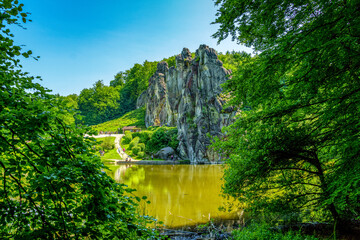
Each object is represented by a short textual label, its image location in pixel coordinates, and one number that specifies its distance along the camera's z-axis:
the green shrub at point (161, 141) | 39.75
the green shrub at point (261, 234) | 5.28
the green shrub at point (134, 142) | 40.98
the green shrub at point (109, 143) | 40.79
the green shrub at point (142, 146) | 39.56
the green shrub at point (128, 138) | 46.12
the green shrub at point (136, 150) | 38.34
